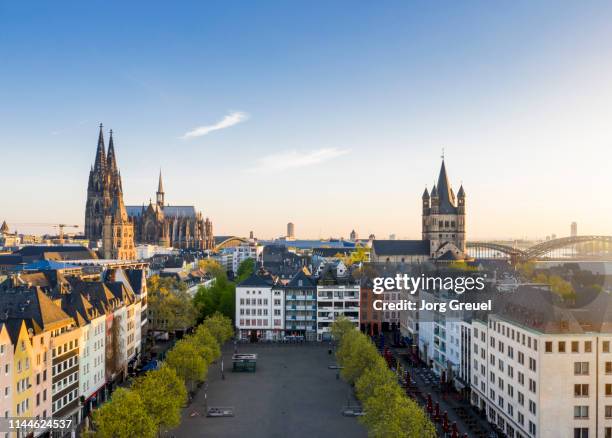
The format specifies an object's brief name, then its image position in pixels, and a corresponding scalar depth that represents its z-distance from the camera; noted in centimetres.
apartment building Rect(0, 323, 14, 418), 5259
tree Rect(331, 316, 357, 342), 9911
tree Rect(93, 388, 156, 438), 4944
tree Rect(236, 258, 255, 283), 17202
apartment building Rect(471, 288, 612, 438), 5484
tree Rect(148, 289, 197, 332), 11626
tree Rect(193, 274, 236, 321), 12862
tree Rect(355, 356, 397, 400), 6347
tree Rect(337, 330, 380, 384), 7394
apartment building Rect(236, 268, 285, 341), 12250
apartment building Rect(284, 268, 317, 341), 12250
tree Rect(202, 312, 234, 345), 9731
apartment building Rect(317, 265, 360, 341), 12206
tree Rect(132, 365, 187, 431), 5625
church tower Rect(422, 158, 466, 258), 19448
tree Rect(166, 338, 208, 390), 7331
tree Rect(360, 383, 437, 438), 4981
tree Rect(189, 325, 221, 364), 8136
